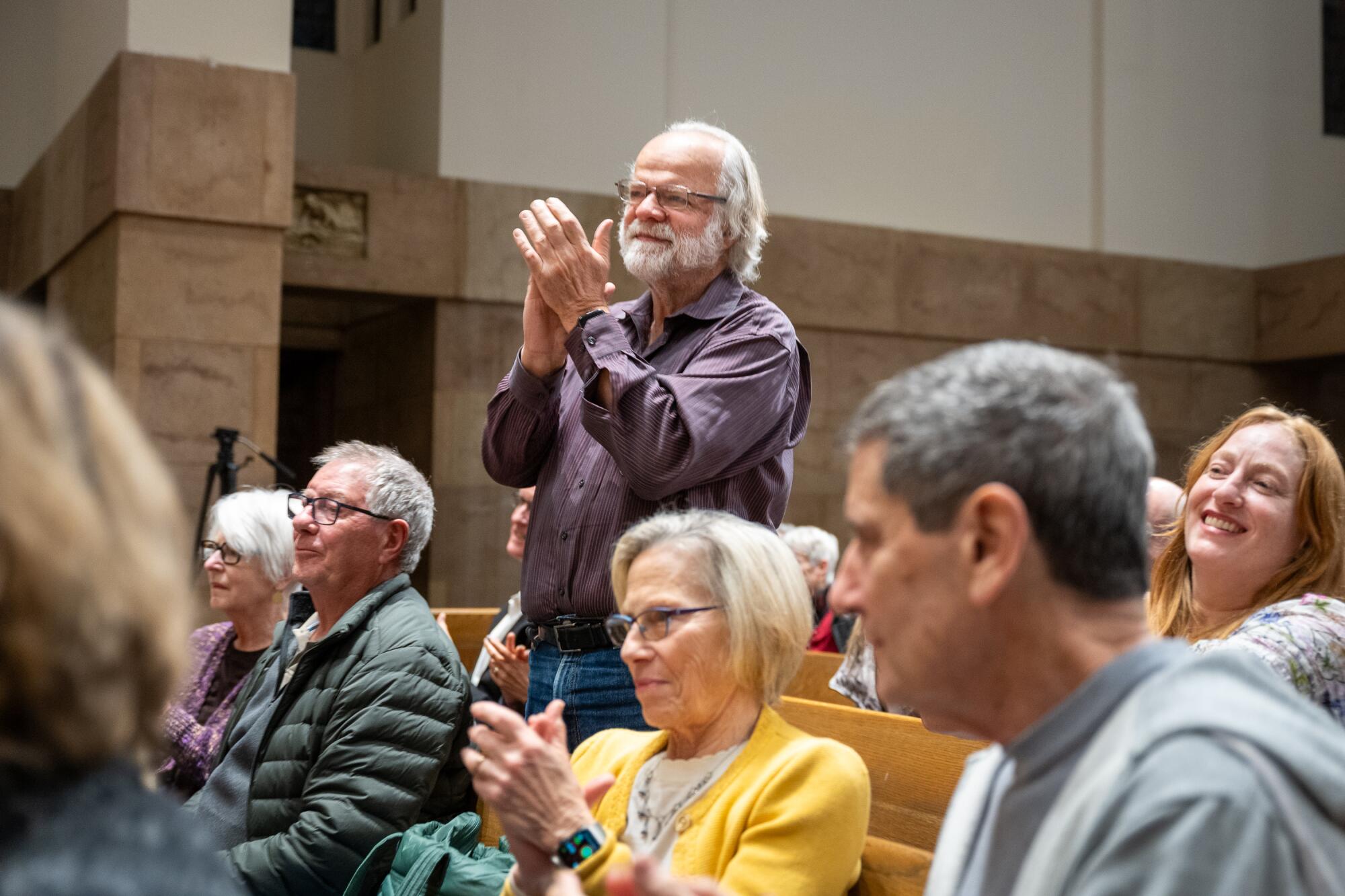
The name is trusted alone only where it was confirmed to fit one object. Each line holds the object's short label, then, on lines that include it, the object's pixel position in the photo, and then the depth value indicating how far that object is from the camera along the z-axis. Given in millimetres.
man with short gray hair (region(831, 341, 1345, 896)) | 1062
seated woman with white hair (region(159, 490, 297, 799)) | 4027
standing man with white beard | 2594
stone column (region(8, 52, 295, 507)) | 6539
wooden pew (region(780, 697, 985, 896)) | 2408
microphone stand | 5957
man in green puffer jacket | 2838
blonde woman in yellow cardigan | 1808
